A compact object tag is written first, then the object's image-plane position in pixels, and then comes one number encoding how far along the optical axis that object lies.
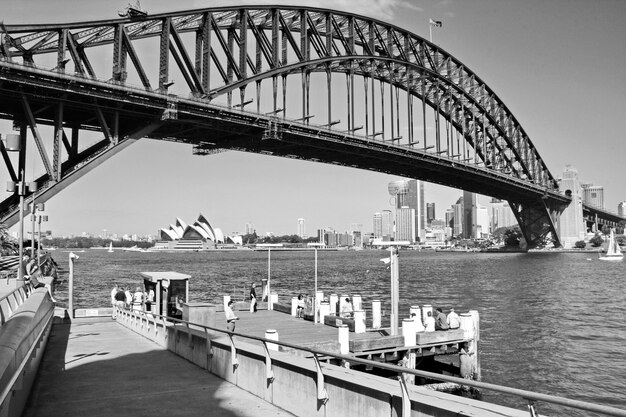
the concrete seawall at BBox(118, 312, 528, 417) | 6.91
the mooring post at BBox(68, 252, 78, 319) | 28.31
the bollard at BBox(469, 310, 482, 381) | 20.97
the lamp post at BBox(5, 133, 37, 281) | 17.14
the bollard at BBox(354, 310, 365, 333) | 20.56
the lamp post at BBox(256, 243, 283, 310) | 28.61
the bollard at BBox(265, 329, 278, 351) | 15.03
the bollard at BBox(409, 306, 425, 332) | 20.04
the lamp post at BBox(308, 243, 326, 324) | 22.83
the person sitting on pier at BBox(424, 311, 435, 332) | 20.84
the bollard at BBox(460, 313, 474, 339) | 20.92
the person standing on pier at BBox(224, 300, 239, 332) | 18.95
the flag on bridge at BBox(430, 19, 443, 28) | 117.05
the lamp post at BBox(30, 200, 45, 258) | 36.69
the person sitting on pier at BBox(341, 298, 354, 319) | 24.42
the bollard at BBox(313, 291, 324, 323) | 22.84
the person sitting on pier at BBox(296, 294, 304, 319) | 25.05
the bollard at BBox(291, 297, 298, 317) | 25.48
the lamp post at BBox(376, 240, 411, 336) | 19.50
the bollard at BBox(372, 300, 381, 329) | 23.14
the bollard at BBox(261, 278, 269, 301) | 32.12
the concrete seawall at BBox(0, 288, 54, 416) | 6.76
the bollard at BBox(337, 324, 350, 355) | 17.50
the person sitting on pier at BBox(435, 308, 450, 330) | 21.06
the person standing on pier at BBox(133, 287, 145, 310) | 26.67
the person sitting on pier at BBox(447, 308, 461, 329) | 21.52
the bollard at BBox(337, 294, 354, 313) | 25.39
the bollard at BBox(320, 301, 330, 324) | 22.94
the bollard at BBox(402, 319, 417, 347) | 19.22
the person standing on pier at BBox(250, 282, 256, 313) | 27.31
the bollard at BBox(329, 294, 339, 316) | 25.08
